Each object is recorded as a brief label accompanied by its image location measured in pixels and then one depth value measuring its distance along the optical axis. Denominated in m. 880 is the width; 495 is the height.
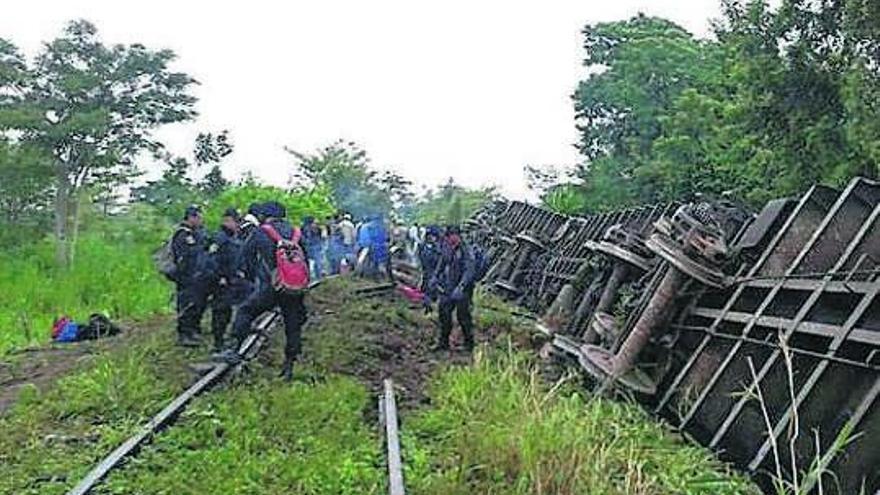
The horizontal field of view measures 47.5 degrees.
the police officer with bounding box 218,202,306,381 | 9.95
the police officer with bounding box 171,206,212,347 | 11.62
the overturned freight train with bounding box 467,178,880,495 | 6.14
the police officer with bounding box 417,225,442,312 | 16.05
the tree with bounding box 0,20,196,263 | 26.42
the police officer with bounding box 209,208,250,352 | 11.55
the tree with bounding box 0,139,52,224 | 26.20
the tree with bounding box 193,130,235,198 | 33.41
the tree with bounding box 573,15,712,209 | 39.56
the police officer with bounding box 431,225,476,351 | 12.53
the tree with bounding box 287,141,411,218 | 63.19
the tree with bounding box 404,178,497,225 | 67.12
